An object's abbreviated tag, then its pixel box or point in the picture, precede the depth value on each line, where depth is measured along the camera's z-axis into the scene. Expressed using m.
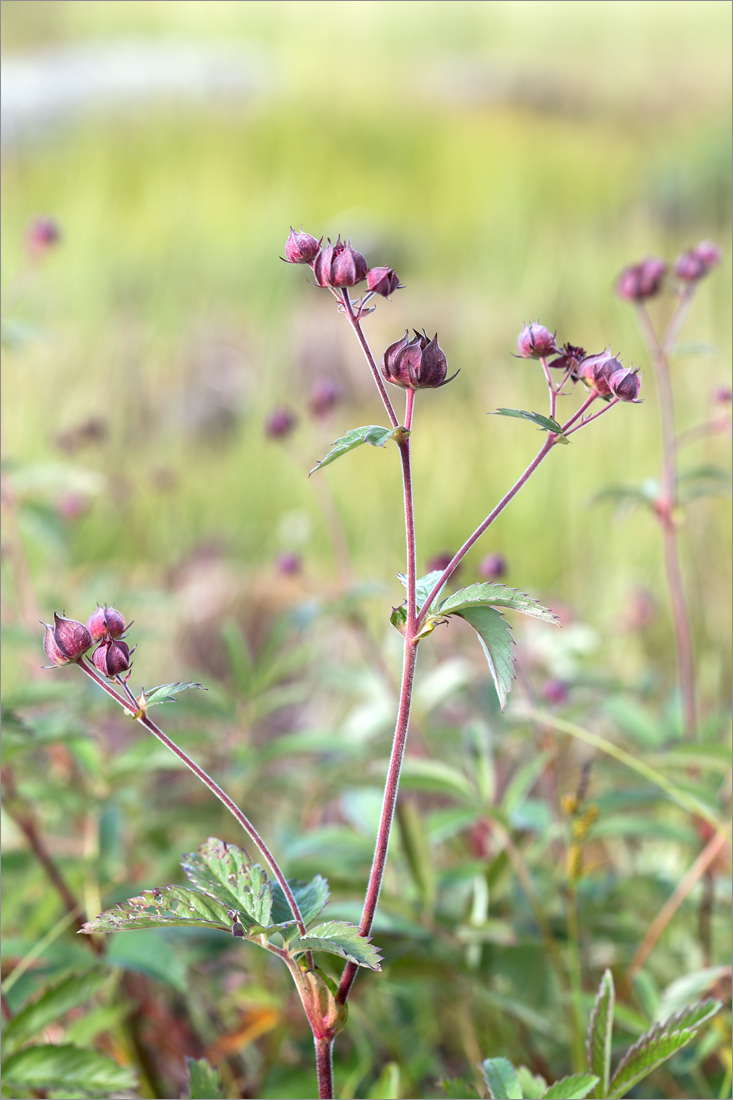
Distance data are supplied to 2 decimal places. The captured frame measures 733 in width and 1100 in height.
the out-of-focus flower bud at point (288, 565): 1.26
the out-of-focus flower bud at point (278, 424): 1.19
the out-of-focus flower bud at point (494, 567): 0.98
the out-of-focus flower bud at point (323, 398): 1.16
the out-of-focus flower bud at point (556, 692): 1.06
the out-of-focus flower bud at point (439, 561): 0.97
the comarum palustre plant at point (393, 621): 0.76
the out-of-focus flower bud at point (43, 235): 1.41
